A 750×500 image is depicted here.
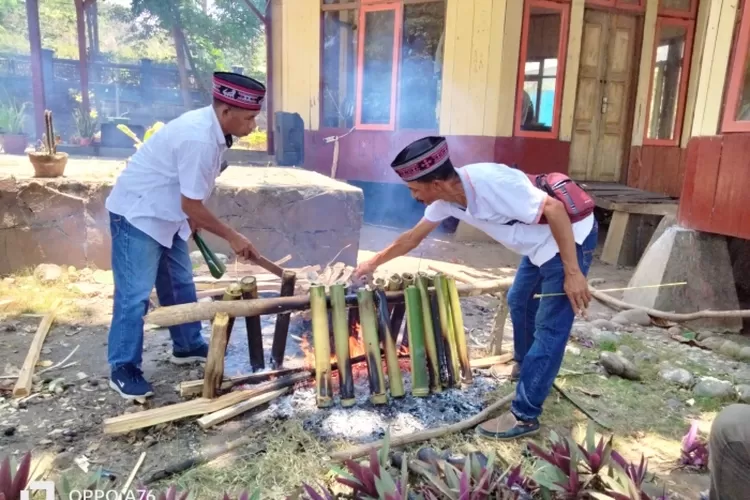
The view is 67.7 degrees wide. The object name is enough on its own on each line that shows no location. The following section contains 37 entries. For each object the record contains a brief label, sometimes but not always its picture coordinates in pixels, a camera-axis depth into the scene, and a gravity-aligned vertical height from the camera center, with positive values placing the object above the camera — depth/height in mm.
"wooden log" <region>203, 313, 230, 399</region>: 2988 -1178
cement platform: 5418 -827
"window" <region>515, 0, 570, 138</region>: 8312 +1127
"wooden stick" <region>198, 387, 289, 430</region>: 2914 -1458
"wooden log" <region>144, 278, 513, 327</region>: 2879 -930
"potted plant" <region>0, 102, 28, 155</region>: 10219 -72
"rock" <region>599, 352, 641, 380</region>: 3938 -1525
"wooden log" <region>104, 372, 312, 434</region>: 2770 -1424
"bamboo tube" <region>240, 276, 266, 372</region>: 3354 -1185
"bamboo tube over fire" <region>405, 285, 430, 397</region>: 3330 -1198
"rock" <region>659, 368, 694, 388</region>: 3885 -1573
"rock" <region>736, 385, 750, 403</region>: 3655 -1565
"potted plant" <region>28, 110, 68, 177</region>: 5336 -286
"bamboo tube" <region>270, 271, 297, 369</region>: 3561 -1225
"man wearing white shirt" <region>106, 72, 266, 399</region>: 2975 -368
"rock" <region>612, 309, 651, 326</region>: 5242 -1574
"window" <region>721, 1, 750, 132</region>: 4836 +564
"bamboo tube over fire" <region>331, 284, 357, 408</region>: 3195 -1173
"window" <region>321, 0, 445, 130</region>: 9062 +1286
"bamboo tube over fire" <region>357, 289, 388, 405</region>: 3215 -1179
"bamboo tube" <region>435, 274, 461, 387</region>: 3492 -1196
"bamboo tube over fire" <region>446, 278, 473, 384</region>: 3575 -1198
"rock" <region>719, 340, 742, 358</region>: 4543 -1594
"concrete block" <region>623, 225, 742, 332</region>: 5336 -1181
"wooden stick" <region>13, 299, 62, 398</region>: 3207 -1453
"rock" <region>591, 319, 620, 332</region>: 5044 -1587
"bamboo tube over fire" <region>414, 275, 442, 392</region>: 3420 -1210
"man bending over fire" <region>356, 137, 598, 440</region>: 2609 -449
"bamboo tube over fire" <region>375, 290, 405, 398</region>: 3273 -1226
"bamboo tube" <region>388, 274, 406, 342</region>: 3510 -1072
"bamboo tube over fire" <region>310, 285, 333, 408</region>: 3137 -1176
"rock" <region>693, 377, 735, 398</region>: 3680 -1552
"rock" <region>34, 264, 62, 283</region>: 5262 -1346
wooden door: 8750 +796
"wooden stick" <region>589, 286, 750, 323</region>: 3994 -1214
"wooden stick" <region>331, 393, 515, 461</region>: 2676 -1493
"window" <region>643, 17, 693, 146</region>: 9102 +1100
